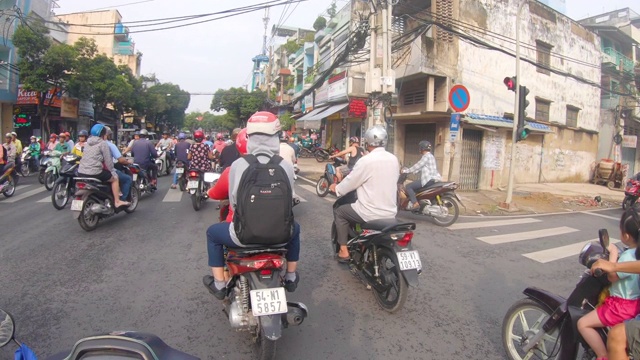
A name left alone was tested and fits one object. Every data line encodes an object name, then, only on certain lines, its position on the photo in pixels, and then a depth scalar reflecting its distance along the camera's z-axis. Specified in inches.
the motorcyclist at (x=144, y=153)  337.1
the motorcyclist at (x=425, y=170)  289.6
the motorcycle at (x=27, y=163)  503.4
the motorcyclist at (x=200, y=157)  303.1
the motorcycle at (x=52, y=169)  378.0
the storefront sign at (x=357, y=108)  636.1
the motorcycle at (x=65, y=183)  267.7
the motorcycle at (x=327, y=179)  371.4
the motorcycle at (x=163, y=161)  499.4
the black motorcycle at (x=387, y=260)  128.8
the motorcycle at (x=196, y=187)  288.8
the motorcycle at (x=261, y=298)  93.2
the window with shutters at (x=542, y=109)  613.7
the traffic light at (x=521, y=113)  369.4
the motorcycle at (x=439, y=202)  286.4
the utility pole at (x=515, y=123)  373.1
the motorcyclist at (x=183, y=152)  350.6
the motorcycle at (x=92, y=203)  217.8
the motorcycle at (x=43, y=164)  411.5
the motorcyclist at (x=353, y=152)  357.4
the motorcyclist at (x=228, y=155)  257.9
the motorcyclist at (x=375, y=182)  146.9
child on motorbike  81.0
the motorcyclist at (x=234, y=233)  102.8
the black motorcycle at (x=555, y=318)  87.3
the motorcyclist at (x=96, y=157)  224.1
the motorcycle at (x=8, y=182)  321.7
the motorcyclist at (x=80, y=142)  323.0
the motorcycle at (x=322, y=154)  836.2
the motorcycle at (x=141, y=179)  306.7
